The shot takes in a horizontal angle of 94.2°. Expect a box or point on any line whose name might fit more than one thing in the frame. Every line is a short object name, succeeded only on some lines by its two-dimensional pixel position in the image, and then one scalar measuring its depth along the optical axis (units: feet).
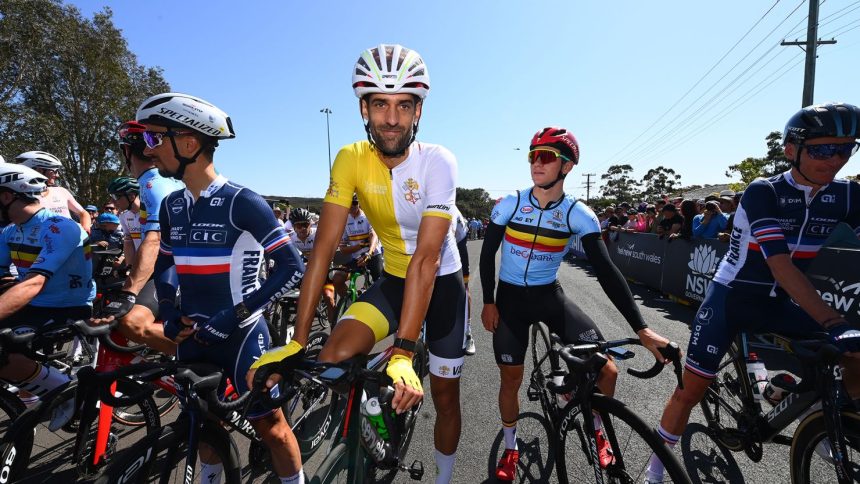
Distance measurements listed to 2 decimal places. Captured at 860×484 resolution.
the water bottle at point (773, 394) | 9.17
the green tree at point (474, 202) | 349.06
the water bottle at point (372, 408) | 5.32
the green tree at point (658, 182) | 266.77
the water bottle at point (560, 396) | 7.78
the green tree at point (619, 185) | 288.92
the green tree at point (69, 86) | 68.13
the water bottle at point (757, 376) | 9.70
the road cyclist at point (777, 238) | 8.51
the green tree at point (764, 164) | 131.23
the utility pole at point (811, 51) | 47.24
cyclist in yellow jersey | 7.05
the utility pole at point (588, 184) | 270.67
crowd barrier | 17.58
